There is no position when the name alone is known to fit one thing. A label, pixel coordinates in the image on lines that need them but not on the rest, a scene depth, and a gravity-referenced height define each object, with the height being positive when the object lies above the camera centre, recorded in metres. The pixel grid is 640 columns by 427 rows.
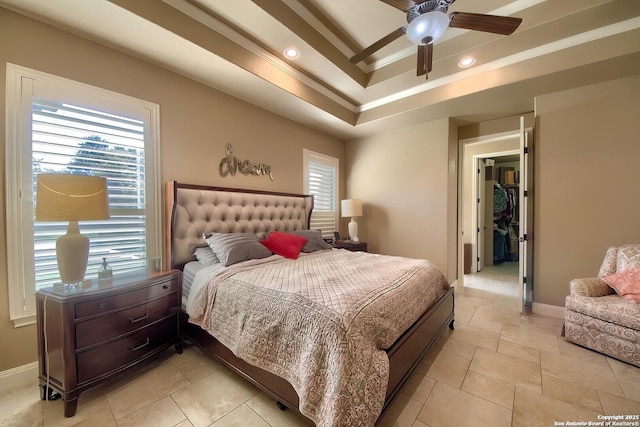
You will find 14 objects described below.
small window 4.16 +0.40
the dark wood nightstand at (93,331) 1.48 -0.82
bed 1.18 -0.66
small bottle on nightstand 1.81 -0.48
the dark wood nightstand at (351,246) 3.94 -0.61
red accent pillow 2.74 -0.41
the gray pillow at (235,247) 2.28 -0.38
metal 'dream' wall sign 2.98 +0.58
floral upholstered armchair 1.96 -0.88
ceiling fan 1.70 +1.39
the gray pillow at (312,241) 3.11 -0.43
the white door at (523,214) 2.94 -0.07
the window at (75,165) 1.73 +0.39
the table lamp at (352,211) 4.16 -0.03
